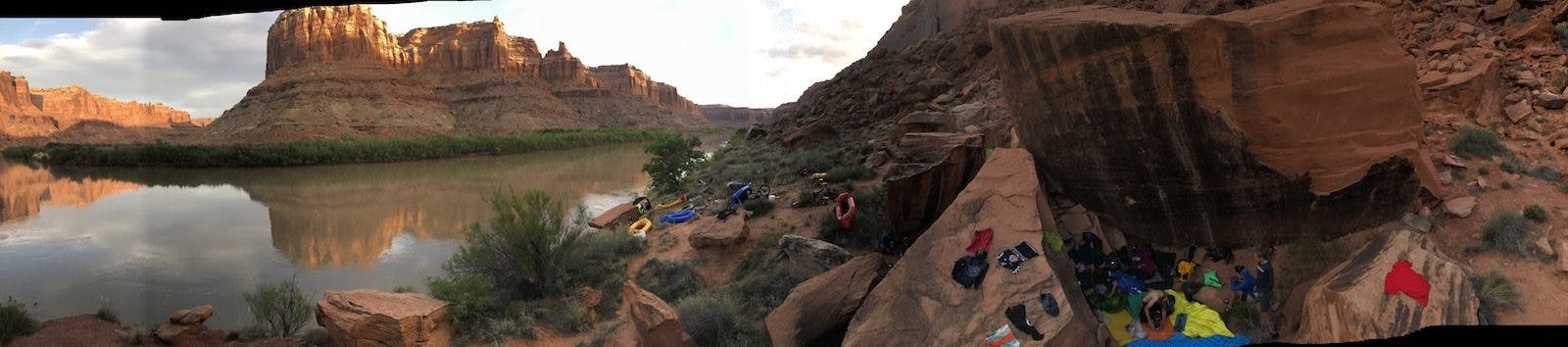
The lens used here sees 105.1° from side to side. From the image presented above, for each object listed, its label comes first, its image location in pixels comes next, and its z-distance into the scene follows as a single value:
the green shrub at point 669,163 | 18.36
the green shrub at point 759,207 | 11.52
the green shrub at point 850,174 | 12.85
